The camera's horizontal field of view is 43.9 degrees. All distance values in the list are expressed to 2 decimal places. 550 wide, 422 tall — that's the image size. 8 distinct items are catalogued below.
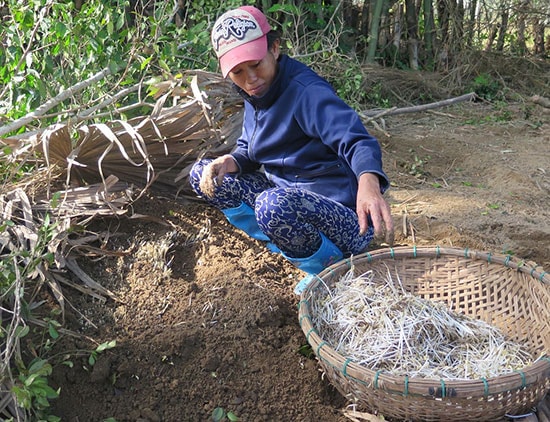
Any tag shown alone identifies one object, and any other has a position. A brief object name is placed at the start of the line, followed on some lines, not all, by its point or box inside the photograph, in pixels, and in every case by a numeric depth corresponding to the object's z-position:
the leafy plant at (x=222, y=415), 1.95
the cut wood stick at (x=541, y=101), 5.47
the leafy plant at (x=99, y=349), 2.03
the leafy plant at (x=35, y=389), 1.76
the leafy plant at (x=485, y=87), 5.82
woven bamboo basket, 1.79
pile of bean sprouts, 2.06
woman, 2.28
